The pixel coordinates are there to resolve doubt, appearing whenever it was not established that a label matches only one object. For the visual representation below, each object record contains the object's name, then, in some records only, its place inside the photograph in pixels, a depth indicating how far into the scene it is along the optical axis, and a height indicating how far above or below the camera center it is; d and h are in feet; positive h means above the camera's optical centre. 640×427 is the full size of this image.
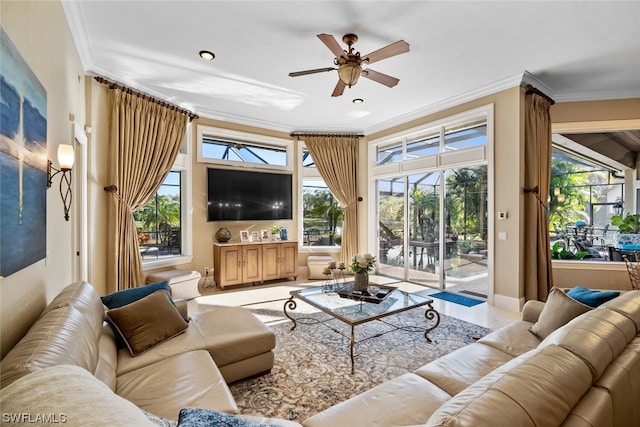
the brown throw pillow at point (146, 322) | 6.40 -2.53
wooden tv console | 16.12 -2.86
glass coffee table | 8.49 -3.01
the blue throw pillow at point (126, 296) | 7.18 -2.11
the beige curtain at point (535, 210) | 12.77 +0.14
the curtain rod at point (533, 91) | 12.59 +5.52
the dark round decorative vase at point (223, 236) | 16.66 -1.28
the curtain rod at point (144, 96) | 11.99 +5.60
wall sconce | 6.61 +1.31
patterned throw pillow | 2.55 -1.90
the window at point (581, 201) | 14.83 +0.64
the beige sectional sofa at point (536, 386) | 2.62 -1.88
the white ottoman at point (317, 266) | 18.42 -3.37
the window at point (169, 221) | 14.94 -0.35
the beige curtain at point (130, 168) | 12.57 +2.20
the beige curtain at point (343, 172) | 19.81 +2.93
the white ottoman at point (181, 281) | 13.58 -3.24
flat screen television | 16.85 +1.20
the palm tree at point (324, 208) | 20.65 +0.43
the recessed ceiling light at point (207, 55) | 10.48 +5.99
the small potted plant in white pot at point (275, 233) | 18.37 -1.23
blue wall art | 4.18 +0.91
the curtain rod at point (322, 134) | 19.62 +5.62
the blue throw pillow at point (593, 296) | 6.31 -1.92
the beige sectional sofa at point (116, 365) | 2.53 -2.80
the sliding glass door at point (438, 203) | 14.38 +0.64
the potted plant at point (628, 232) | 13.94 -0.97
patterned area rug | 6.68 -4.38
